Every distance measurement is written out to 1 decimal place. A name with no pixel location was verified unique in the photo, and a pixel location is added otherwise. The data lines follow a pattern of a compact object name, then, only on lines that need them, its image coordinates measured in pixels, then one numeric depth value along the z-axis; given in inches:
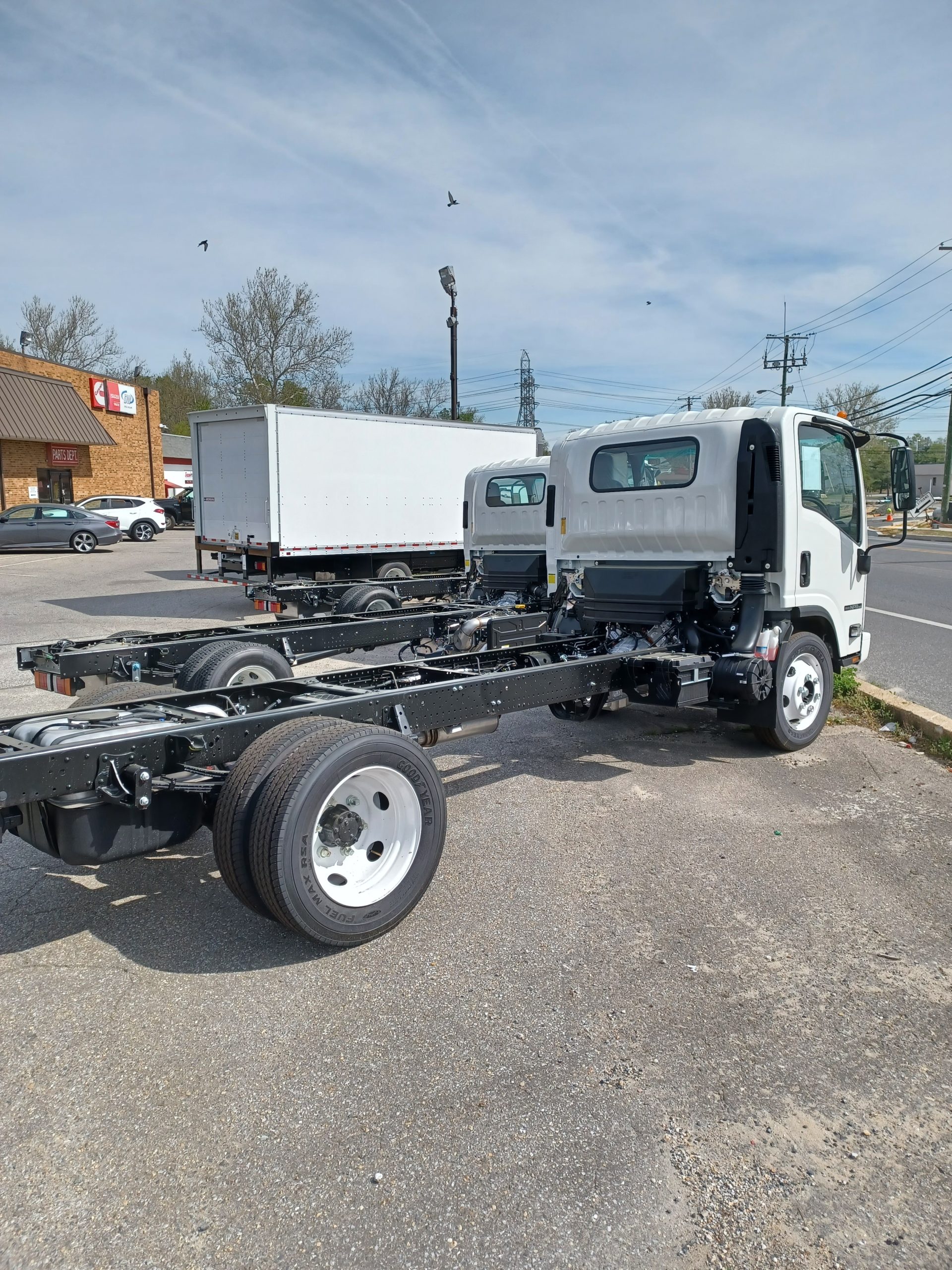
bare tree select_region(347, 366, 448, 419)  2461.9
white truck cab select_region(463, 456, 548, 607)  394.3
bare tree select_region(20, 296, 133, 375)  2292.1
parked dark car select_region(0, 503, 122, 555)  1090.1
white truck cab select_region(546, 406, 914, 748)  248.8
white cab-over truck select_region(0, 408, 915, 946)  141.1
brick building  1344.7
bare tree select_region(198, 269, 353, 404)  1815.9
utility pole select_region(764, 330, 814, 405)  2317.9
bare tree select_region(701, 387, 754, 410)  2141.4
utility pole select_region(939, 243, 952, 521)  1929.4
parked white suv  1347.2
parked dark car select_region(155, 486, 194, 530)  1668.3
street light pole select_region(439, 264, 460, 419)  1050.7
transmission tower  2588.6
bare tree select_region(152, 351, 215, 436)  2736.2
